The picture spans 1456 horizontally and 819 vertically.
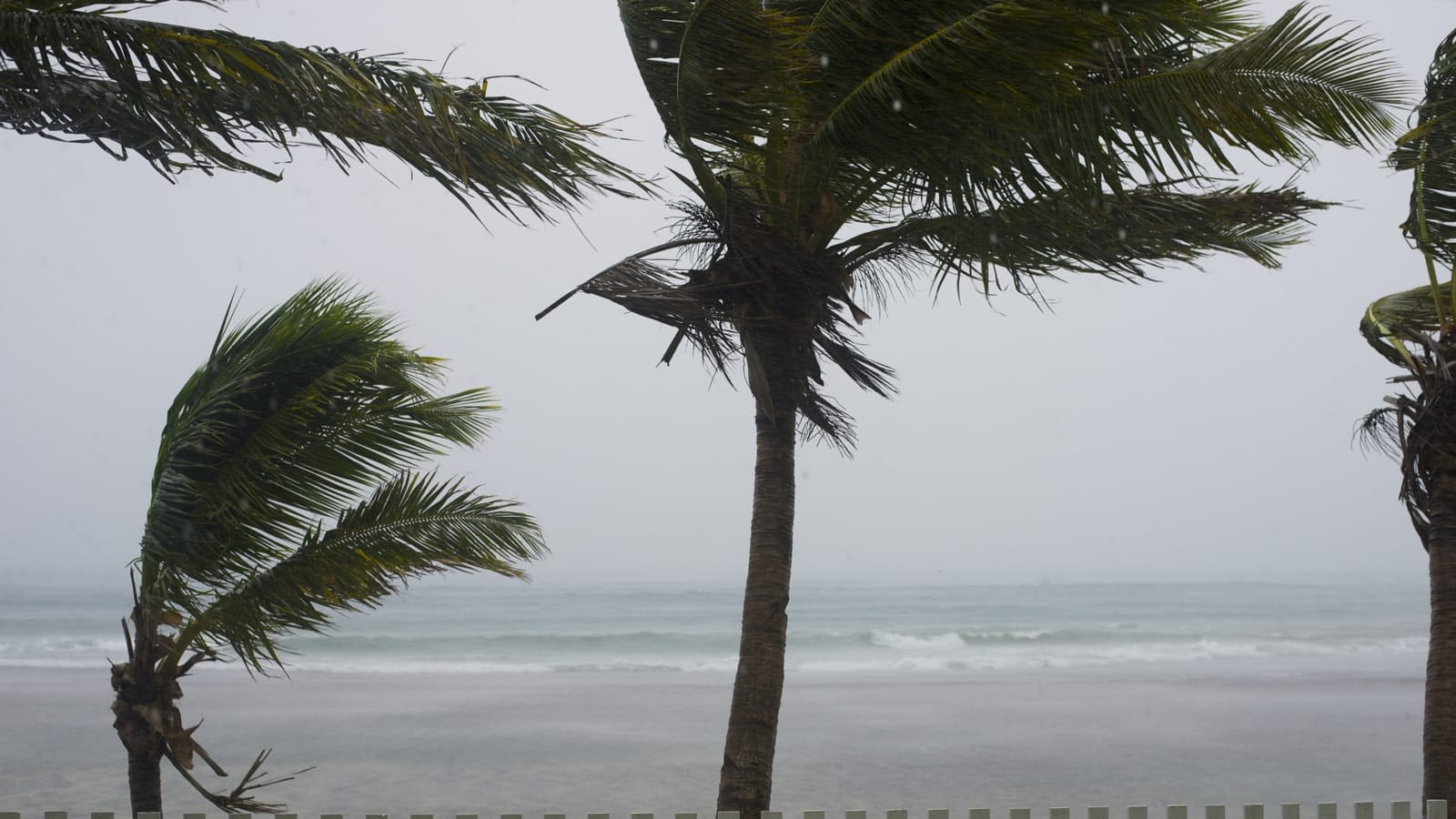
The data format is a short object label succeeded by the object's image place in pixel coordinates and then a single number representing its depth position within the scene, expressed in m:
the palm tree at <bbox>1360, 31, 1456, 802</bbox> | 5.45
